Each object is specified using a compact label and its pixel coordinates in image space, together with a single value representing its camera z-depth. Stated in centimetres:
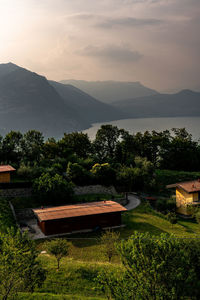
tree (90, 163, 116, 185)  4878
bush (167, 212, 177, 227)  3525
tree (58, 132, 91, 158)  6114
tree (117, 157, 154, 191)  4991
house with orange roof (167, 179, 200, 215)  4341
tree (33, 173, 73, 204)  3978
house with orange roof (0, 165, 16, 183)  4155
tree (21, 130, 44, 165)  5506
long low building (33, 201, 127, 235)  3195
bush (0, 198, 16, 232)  2903
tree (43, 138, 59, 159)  5709
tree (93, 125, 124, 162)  6650
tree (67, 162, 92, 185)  4716
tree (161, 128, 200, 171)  6962
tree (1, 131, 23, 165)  5350
